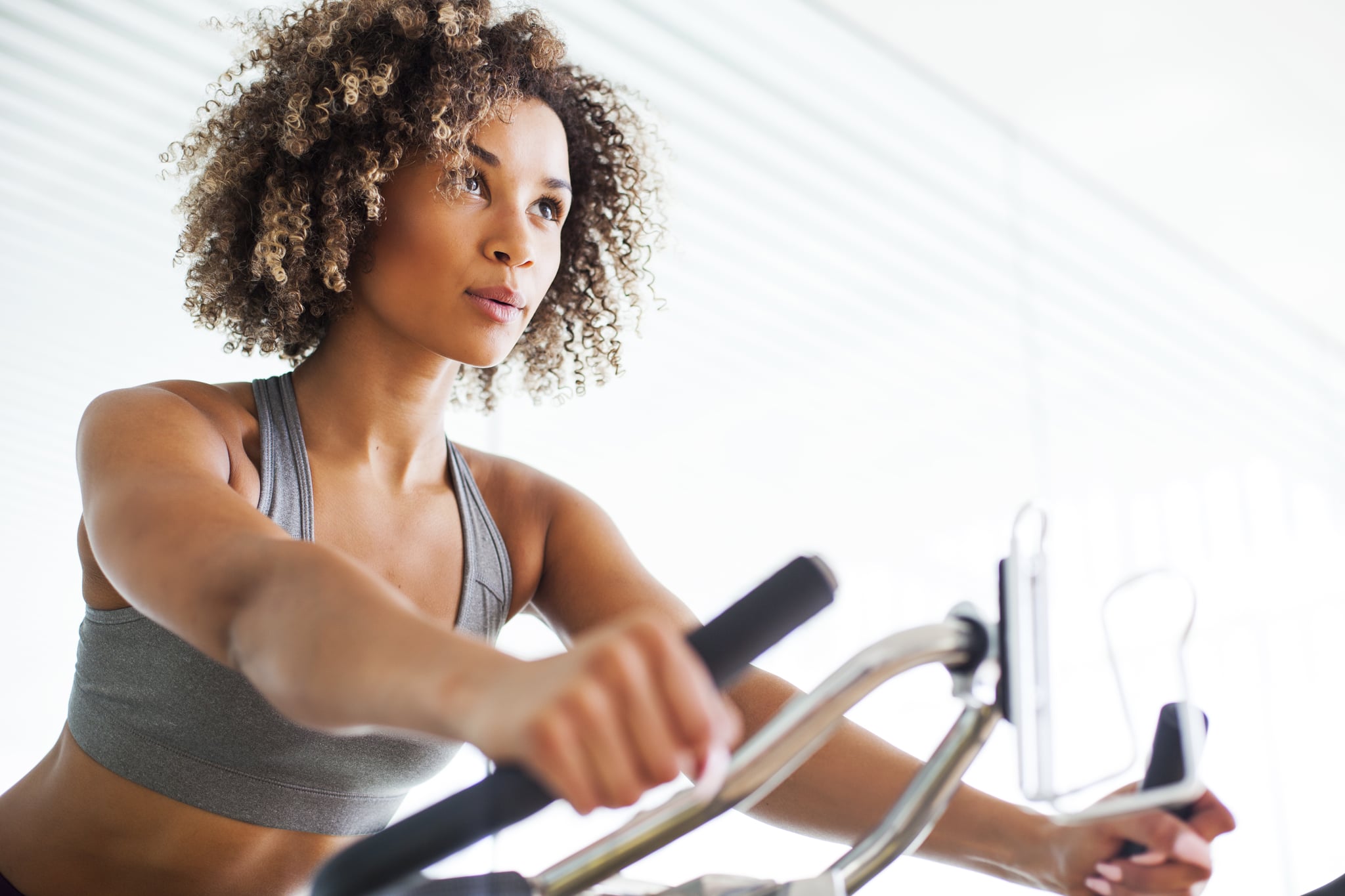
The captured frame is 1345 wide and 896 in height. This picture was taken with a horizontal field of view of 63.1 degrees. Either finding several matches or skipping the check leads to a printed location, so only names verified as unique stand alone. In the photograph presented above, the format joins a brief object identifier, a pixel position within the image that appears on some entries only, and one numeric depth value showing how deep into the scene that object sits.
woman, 0.67
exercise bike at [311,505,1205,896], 0.50
